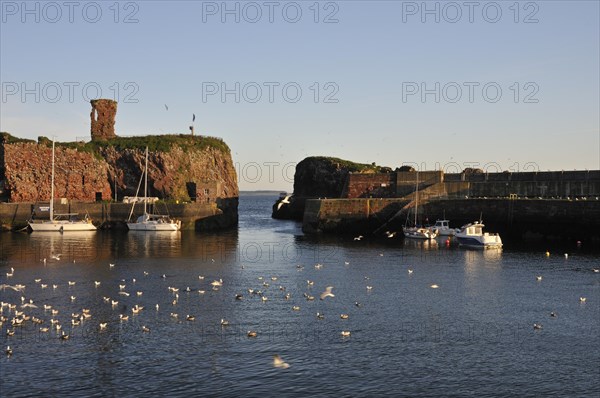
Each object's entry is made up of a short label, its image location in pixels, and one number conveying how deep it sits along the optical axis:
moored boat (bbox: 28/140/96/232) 85.75
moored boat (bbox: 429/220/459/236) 76.64
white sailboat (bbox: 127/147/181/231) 85.88
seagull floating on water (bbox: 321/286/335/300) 36.09
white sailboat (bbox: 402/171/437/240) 74.17
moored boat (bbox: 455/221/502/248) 65.50
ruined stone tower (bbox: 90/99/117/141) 114.88
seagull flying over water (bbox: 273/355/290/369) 24.42
